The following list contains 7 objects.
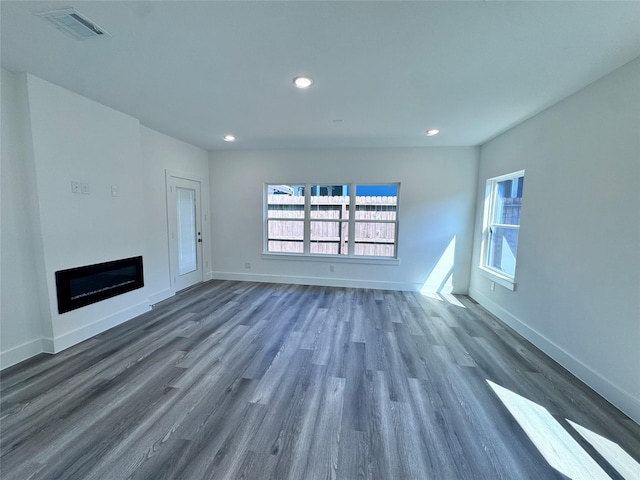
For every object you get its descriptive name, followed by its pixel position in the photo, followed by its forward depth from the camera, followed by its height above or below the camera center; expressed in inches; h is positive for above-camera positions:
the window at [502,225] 135.9 -4.4
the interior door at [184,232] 165.9 -14.4
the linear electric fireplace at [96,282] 102.8 -32.6
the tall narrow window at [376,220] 190.1 -3.3
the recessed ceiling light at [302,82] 88.4 +46.6
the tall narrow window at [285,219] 202.8 -4.6
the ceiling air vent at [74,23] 61.2 +46.8
